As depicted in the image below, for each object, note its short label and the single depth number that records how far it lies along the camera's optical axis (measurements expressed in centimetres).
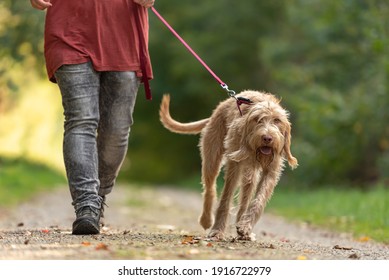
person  1342
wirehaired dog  1337
